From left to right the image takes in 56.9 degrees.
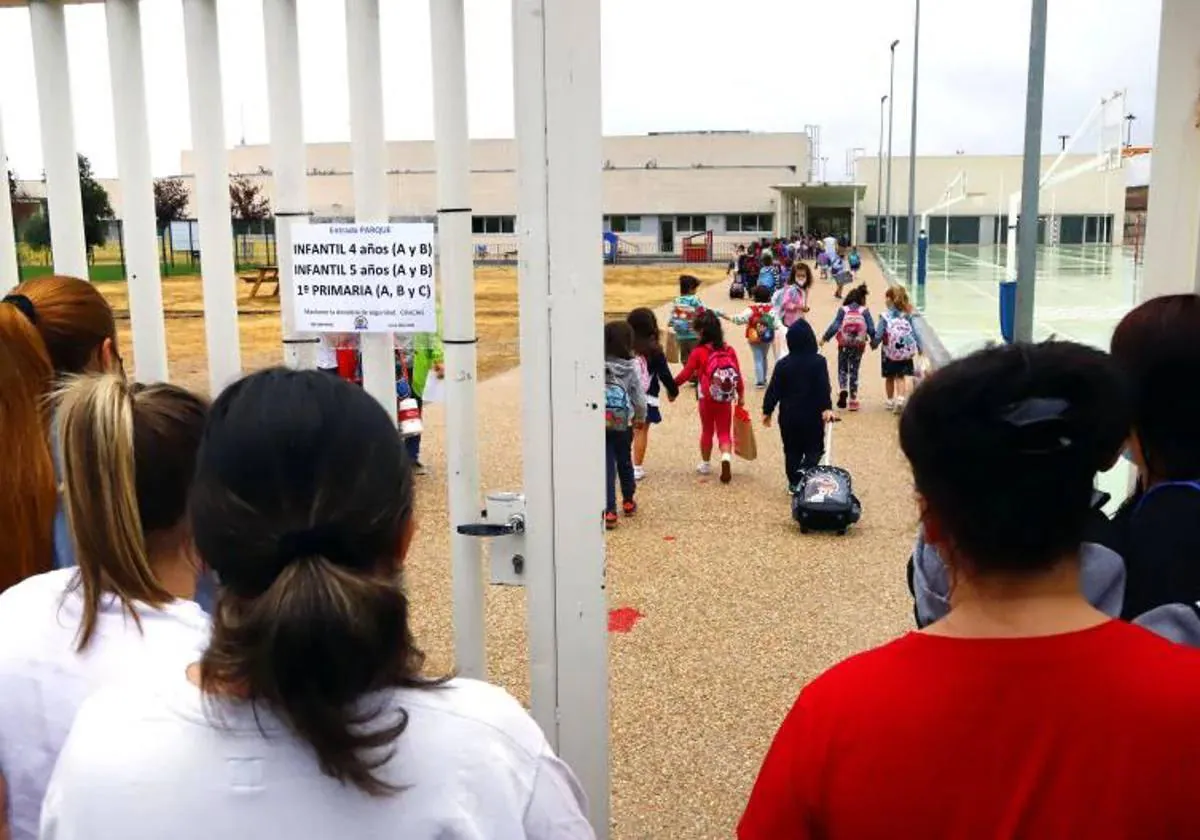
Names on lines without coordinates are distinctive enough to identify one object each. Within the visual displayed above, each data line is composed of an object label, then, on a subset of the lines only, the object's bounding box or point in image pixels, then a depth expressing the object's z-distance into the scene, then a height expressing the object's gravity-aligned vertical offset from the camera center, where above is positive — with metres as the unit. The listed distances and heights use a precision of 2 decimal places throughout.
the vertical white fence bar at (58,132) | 3.35 +0.33
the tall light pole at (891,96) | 48.61 +6.41
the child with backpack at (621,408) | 7.99 -1.25
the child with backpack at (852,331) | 12.77 -1.11
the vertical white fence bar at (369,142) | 2.91 +0.26
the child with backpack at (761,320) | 13.76 -1.06
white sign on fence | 3.09 -0.11
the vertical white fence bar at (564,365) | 2.49 -0.30
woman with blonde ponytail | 1.74 -0.58
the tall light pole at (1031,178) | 9.70 +0.48
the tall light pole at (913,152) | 33.41 +2.51
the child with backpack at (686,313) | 13.71 -0.98
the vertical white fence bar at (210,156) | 3.14 +0.24
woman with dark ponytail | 1.31 -0.57
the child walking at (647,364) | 9.08 -1.12
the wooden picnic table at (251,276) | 22.08 -0.91
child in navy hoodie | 8.87 -1.33
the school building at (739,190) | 75.38 +3.04
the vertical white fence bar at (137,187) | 3.21 +0.16
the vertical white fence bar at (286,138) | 3.03 +0.28
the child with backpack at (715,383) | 9.49 -1.26
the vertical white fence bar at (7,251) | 3.62 -0.03
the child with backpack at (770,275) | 20.96 -0.80
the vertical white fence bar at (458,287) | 2.80 -0.13
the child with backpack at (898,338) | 12.27 -1.15
